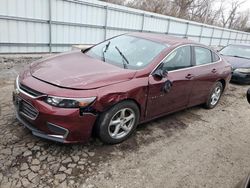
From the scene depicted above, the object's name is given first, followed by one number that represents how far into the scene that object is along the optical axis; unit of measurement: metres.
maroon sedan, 2.69
